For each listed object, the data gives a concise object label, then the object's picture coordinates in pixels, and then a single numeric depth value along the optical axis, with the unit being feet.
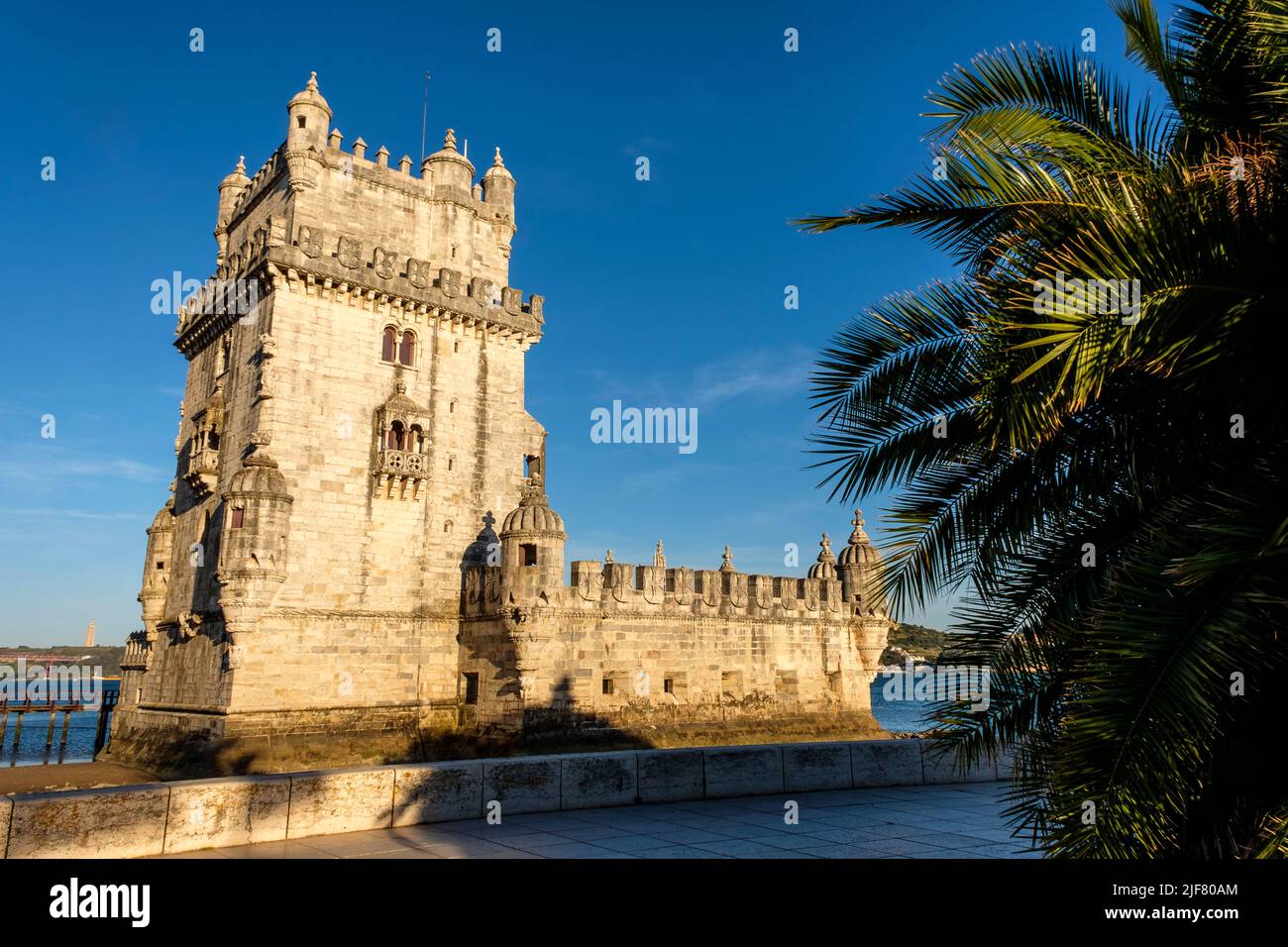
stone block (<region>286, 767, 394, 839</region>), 32.04
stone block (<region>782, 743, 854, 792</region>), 44.93
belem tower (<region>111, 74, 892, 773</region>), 75.72
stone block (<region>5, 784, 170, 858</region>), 27.14
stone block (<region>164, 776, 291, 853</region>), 29.68
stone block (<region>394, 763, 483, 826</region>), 34.30
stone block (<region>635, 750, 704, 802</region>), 40.83
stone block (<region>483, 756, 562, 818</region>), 36.55
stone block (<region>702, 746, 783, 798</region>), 42.75
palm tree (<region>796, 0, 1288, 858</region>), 16.76
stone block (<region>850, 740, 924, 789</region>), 46.70
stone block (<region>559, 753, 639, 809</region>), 38.73
